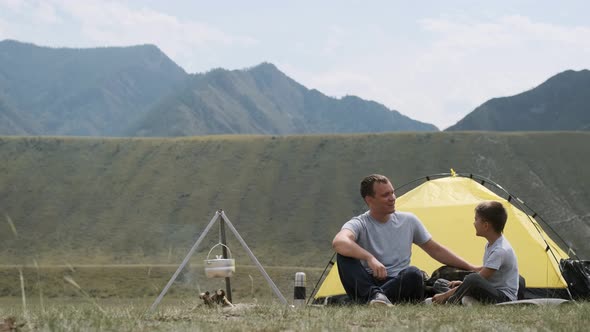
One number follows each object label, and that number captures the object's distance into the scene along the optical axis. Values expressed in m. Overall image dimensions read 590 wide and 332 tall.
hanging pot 9.75
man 8.74
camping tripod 10.72
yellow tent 12.48
